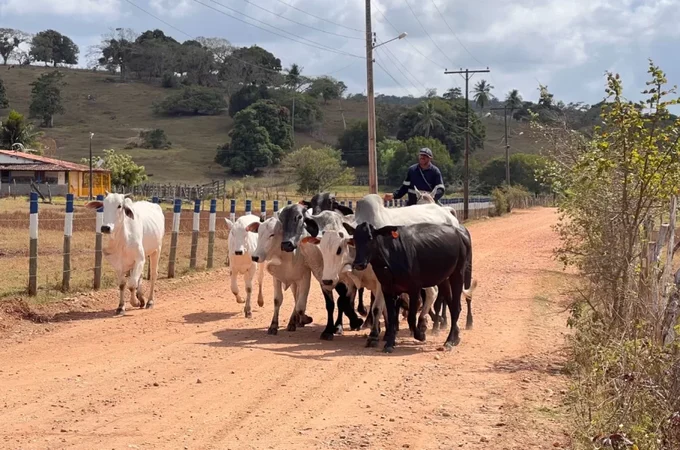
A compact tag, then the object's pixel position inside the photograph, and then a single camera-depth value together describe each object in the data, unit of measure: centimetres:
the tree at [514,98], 14025
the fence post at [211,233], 2019
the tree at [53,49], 17050
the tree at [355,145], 10394
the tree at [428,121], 10025
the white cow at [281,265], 1216
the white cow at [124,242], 1369
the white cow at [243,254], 1396
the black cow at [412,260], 1096
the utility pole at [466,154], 4894
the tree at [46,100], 12394
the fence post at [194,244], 1953
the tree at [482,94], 14400
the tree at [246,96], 12386
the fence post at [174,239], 1831
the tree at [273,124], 9819
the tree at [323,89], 14225
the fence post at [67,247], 1472
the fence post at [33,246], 1380
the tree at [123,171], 6880
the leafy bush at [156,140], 11131
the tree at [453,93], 13488
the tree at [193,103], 13125
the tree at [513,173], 8619
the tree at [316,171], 6806
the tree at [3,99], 12112
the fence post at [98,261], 1555
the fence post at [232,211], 2129
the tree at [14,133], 8219
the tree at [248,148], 9450
